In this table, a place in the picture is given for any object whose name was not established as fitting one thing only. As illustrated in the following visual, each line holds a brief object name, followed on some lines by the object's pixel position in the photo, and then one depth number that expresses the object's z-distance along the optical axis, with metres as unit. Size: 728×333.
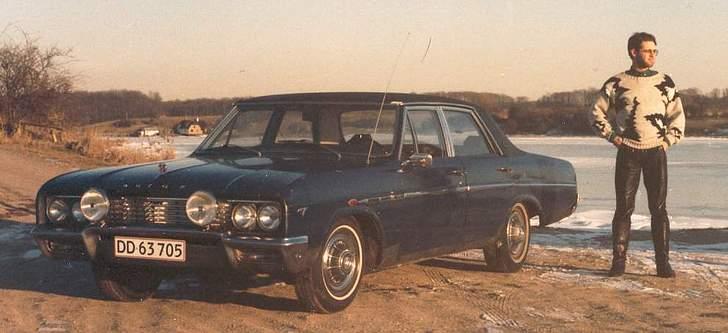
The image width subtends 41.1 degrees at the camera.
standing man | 7.89
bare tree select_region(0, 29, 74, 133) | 31.31
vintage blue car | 5.93
